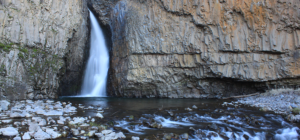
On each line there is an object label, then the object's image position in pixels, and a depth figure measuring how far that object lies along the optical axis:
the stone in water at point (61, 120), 5.52
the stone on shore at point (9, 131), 4.24
